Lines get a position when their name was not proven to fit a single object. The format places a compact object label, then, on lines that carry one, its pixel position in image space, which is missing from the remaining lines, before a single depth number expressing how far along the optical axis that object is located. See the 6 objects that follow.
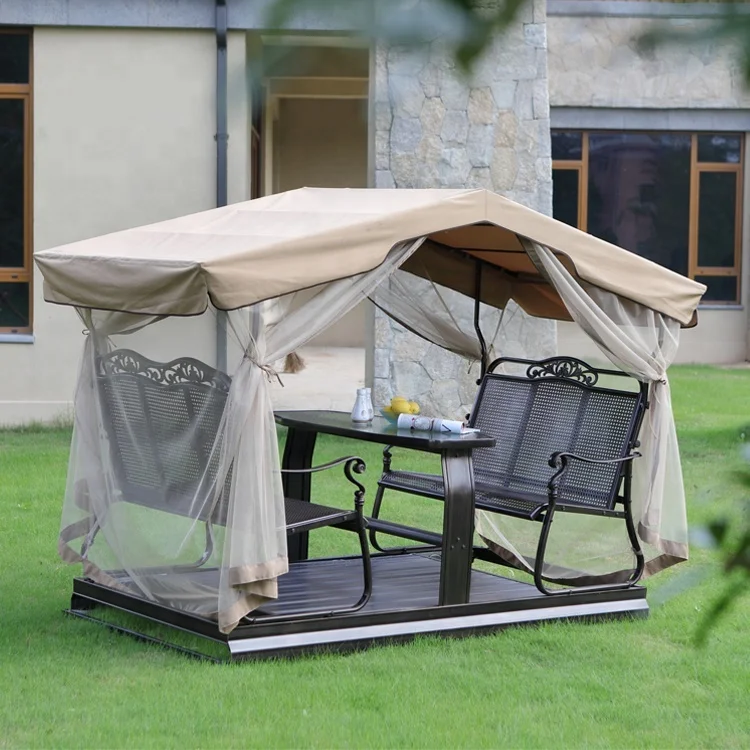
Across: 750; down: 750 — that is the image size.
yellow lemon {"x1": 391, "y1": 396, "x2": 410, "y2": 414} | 13.06
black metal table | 11.42
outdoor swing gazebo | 10.41
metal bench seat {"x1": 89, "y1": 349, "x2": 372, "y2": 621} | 10.82
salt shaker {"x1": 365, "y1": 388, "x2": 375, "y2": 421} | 13.12
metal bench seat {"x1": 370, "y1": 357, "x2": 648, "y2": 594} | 12.25
